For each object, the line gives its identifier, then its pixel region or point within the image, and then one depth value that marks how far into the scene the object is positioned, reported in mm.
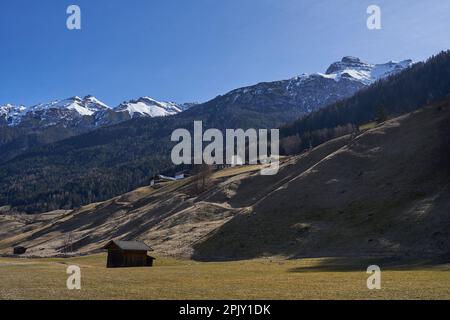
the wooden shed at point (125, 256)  74250
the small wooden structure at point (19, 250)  134300
